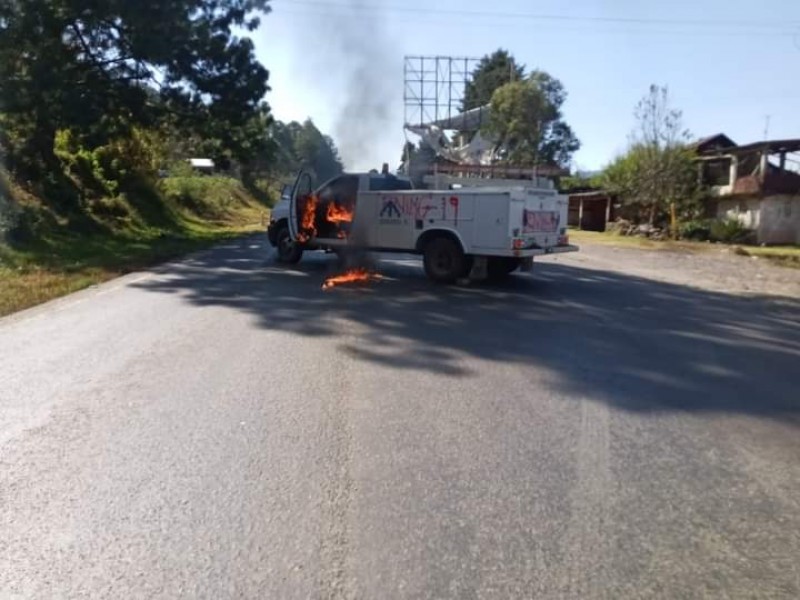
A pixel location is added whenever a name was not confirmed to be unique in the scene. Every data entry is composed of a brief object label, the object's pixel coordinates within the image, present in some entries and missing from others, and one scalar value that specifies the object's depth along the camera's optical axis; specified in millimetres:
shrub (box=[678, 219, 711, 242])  31672
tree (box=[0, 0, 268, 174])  18453
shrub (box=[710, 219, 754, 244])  30219
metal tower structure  41500
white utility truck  12773
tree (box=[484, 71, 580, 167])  49000
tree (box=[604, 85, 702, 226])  33031
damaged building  29812
